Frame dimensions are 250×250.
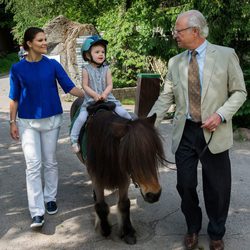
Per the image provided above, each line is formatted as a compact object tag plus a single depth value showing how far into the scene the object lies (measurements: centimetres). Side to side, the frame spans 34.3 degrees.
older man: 336
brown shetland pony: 320
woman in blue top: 423
